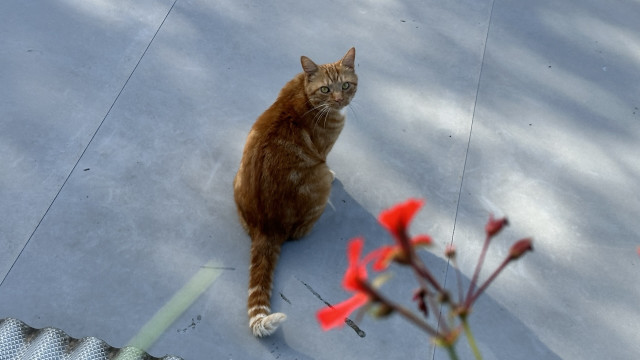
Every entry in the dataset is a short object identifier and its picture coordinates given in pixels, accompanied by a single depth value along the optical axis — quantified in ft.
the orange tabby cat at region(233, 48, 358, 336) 6.70
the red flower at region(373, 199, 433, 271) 1.32
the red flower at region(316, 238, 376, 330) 1.30
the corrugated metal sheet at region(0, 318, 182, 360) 5.25
